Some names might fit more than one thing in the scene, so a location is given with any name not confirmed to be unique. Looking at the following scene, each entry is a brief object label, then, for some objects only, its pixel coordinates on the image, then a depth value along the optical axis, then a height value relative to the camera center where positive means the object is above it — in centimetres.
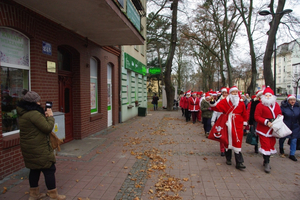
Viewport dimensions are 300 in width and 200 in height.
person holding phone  309 -61
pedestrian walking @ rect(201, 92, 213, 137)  863 -90
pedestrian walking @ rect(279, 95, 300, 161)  569 -69
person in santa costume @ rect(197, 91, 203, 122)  1292 -75
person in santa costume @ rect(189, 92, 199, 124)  1201 -59
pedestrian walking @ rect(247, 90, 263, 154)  619 -52
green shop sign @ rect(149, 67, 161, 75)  1822 +182
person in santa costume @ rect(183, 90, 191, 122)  1319 -77
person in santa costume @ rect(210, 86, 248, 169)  494 -63
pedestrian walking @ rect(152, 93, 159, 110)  2383 -81
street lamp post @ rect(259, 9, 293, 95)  1229 +475
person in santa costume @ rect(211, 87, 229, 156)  595 -10
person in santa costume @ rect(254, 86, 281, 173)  482 -61
